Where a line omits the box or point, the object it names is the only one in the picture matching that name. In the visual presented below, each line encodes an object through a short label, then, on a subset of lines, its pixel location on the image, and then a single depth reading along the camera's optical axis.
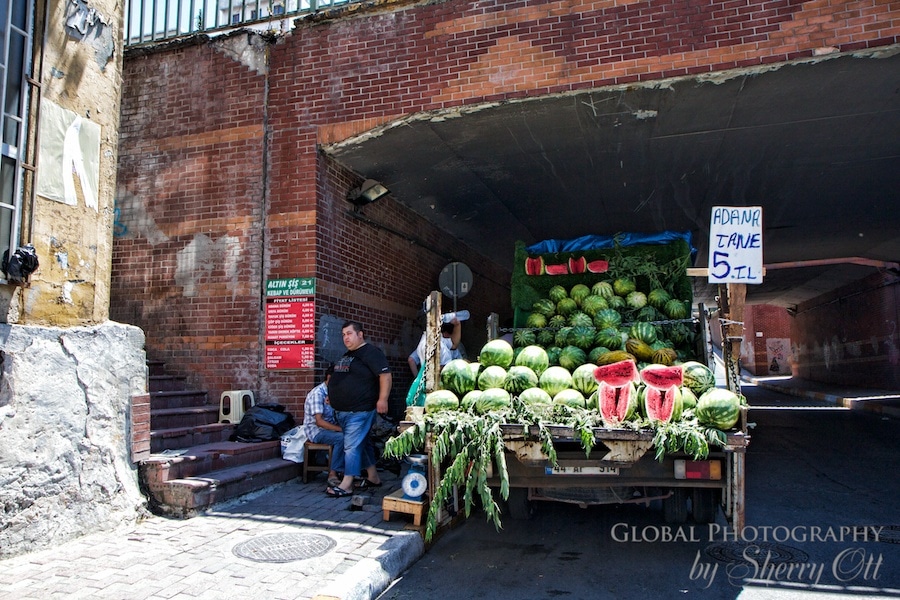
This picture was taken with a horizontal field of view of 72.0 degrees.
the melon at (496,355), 6.03
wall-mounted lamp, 9.25
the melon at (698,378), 5.41
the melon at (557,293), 8.26
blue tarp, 8.29
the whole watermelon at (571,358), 6.60
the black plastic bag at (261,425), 7.58
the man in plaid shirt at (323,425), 6.99
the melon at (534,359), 6.03
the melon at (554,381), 5.56
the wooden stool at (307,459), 7.29
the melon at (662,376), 4.94
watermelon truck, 4.74
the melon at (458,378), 5.74
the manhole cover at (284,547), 4.71
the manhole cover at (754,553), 4.93
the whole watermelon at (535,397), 5.30
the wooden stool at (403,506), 5.45
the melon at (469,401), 5.36
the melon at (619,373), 5.06
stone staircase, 5.84
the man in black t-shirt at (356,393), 6.62
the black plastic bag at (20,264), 4.82
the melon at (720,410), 4.79
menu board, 8.11
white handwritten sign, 6.07
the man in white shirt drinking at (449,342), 8.13
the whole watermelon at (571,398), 5.25
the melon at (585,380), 5.57
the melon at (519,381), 5.66
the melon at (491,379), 5.67
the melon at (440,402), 5.42
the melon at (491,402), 5.28
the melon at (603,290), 7.94
